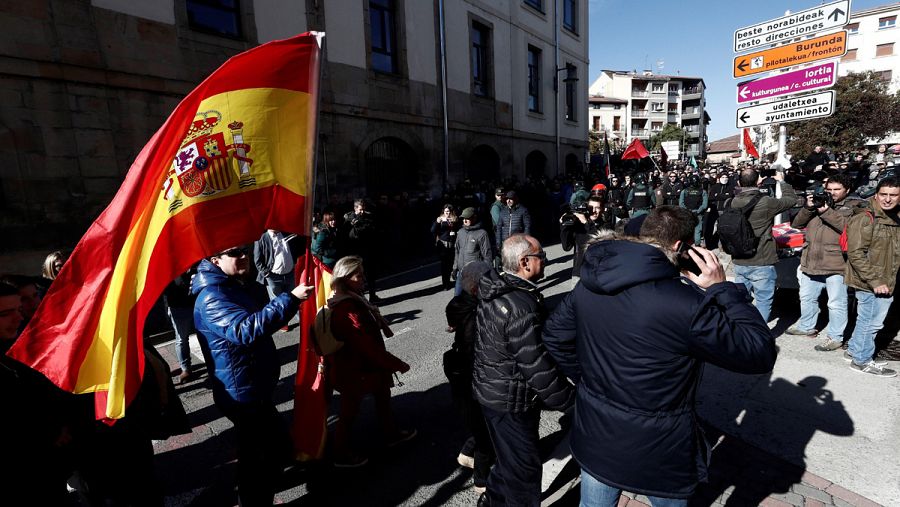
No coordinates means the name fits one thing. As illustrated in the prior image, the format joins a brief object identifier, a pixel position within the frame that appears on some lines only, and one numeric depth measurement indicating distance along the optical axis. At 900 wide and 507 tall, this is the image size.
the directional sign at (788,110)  5.74
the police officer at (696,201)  9.80
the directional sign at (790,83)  5.64
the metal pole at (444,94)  14.70
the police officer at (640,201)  8.77
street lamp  20.84
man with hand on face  1.70
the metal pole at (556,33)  21.02
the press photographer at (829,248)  4.43
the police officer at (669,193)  10.84
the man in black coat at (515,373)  2.32
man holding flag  2.50
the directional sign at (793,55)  5.45
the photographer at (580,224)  5.68
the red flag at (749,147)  11.15
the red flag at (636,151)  15.39
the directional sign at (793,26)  5.40
